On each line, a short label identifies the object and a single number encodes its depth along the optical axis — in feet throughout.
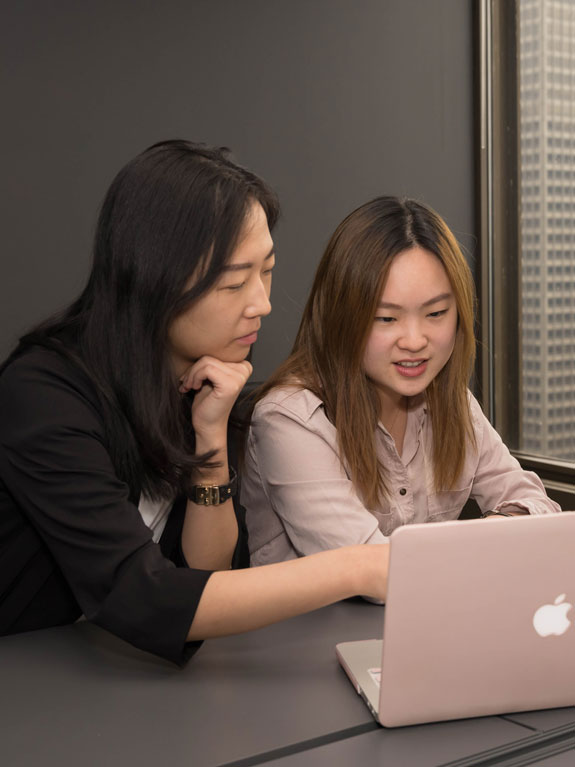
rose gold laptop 2.92
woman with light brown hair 5.26
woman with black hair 3.63
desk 2.94
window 10.04
